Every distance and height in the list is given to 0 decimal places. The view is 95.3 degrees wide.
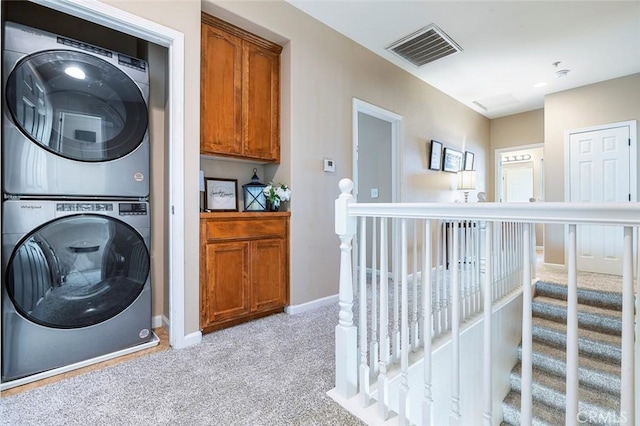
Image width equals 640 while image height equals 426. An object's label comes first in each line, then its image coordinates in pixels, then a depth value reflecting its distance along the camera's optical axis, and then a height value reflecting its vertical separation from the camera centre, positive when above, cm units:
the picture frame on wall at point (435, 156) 440 +87
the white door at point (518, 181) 748 +82
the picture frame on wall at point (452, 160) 471 +87
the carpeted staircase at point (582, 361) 243 -138
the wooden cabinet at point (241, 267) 220 -44
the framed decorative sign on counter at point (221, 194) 254 +17
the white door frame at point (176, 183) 199 +21
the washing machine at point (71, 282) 159 -42
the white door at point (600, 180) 385 +44
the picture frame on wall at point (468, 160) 523 +96
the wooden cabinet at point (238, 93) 231 +102
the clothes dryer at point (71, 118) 162 +58
